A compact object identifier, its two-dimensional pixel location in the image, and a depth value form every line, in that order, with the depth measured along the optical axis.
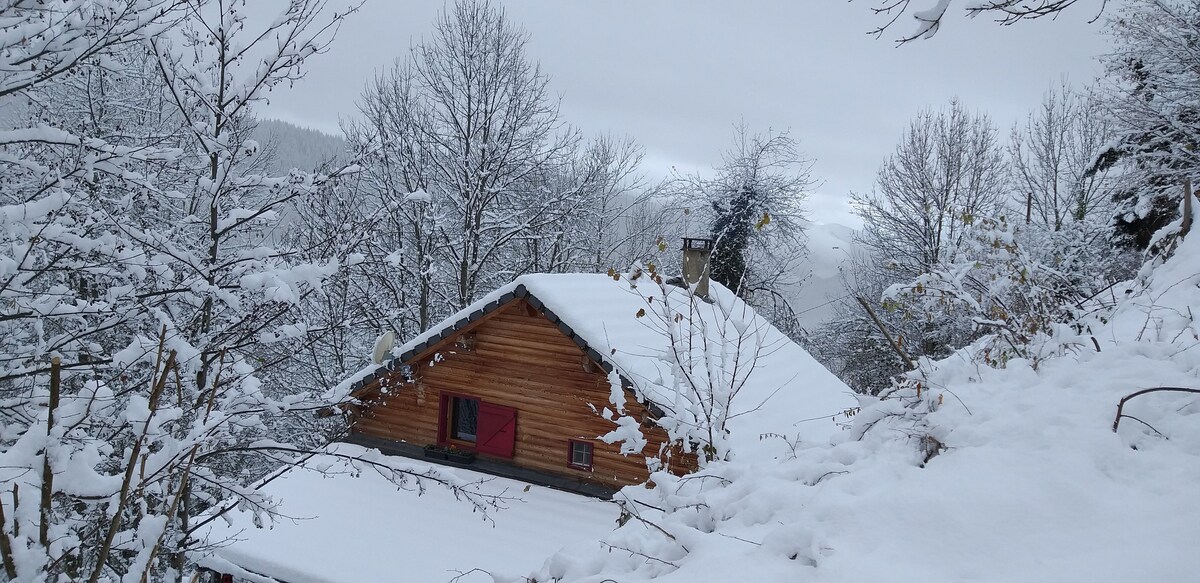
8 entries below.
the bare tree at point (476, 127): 16.58
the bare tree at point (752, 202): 20.94
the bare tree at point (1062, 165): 18.44
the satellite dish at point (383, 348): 10.49
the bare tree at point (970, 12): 3.03
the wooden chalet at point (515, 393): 9.37
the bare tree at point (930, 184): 19.59
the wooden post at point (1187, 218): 5.47
